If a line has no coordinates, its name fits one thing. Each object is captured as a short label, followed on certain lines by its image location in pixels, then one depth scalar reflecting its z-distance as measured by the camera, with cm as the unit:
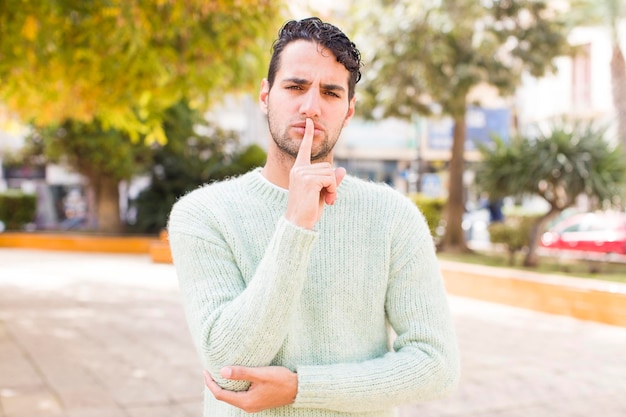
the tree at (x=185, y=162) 1988
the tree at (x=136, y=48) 674
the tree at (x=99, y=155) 1878
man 169
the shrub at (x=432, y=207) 1800
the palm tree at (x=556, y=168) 1227
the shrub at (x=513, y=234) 1343
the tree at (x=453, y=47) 1466
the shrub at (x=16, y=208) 2194
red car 1571
